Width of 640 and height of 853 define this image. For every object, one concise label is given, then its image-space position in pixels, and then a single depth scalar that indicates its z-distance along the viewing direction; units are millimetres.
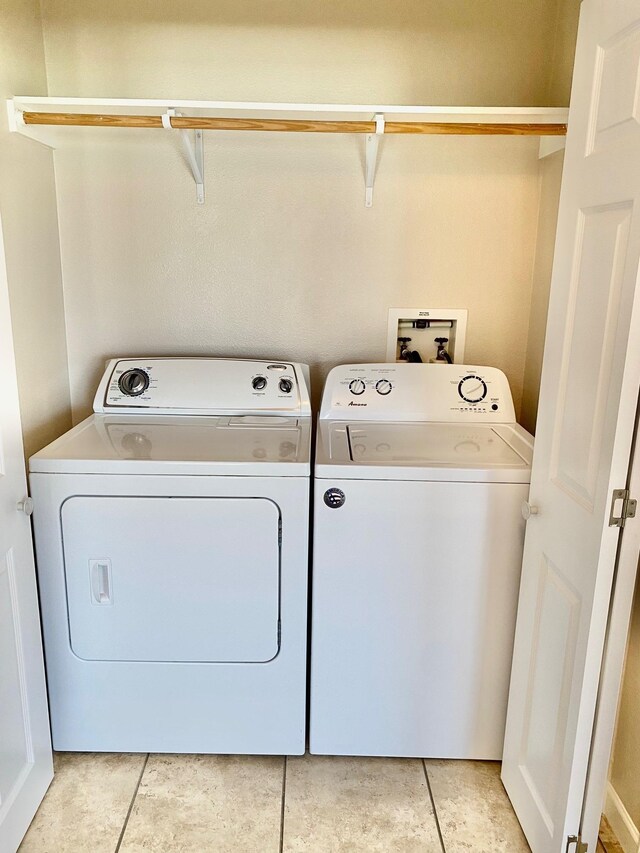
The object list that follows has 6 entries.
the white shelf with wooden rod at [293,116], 1846
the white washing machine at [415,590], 1748
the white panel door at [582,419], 1246
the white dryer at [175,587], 1751
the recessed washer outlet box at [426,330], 2402
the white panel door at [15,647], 1575
